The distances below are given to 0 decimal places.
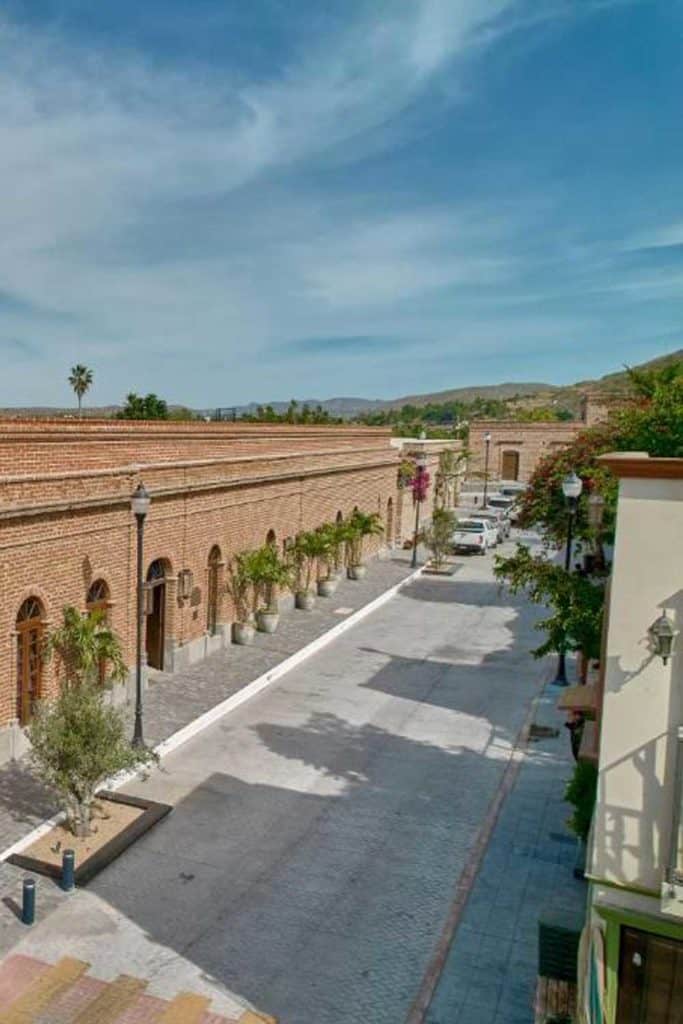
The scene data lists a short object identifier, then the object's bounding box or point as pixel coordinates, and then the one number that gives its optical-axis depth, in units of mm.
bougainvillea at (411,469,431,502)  37406
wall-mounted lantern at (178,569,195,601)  19094
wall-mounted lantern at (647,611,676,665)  6535
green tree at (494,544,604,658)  11727
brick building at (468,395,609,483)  69688
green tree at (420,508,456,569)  32656
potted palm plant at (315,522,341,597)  26344
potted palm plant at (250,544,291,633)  22016
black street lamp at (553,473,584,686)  17938
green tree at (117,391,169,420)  60406
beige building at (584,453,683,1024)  6688
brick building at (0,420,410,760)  13891
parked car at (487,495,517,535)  51984
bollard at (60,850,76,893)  10234
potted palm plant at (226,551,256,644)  21422
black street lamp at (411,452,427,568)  37312
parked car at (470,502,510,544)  42625
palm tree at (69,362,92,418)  86250
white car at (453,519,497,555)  37812
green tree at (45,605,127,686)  14695
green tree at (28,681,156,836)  11070
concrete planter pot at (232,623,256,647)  21359
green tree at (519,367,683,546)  13883
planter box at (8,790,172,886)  10657
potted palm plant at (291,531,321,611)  25484
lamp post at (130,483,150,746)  13922
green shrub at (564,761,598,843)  9633
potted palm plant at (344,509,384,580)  30250
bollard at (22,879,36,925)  9516
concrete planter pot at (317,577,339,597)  27266
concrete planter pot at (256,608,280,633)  22609
